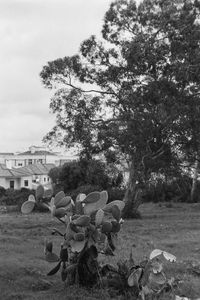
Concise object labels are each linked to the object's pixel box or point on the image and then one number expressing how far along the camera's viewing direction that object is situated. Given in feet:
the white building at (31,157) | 298.15
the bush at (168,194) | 147.33
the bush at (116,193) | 122.13
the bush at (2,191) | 161.00
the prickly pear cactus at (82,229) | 24.71
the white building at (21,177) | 241.76
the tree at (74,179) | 115.08
